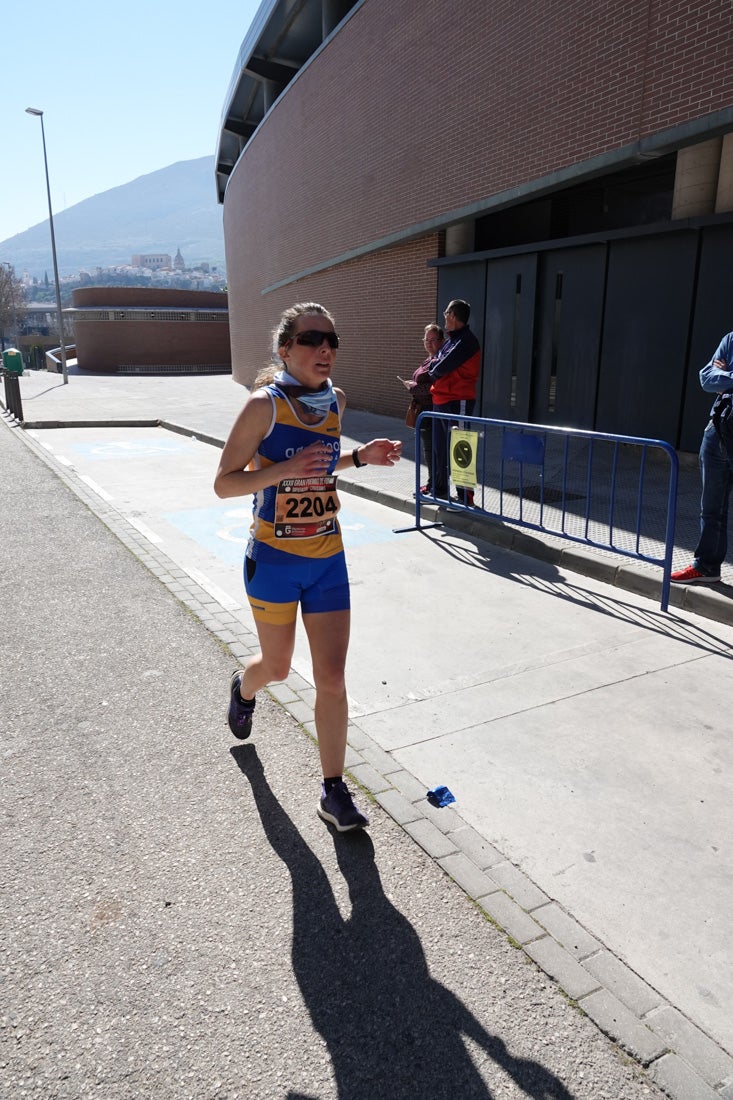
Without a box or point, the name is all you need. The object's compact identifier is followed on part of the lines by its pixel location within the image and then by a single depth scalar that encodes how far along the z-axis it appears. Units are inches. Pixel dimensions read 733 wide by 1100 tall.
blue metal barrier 263.9
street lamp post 1391.7
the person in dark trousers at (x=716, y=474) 212.4
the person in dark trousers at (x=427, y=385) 333.1
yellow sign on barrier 307.4
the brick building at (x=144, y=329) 1983.3
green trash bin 930.7
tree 3683.6
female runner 118.9
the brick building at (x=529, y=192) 395.9
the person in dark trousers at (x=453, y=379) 308.3
